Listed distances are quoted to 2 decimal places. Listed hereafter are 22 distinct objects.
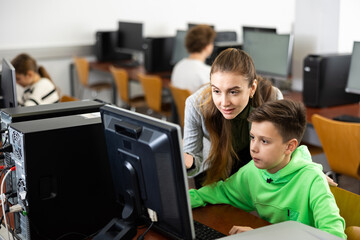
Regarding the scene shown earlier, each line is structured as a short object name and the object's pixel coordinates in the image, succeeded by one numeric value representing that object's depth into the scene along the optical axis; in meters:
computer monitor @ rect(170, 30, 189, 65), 5.09
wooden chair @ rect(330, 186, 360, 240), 1.65
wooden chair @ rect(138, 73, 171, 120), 4.61
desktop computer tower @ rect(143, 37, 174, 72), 5.33
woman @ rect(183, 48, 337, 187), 1.82
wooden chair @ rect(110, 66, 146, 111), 5.05
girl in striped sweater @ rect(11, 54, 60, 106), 3.33
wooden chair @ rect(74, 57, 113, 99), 5.61
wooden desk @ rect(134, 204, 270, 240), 1.65
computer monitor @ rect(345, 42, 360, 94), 3.35
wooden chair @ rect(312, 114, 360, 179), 2.75
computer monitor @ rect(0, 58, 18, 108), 2.41
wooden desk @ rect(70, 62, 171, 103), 5.13
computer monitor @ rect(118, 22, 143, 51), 5.76
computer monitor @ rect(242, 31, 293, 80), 4.03
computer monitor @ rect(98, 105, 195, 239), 1.28
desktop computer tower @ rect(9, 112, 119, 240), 1.58
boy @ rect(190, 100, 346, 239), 1.62
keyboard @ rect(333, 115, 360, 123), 3.11
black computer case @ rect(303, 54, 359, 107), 3.49
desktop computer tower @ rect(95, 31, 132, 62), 5.94
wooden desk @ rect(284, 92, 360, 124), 3.38
